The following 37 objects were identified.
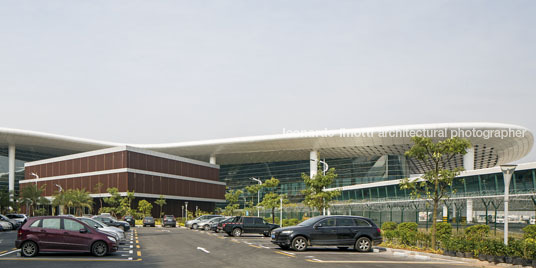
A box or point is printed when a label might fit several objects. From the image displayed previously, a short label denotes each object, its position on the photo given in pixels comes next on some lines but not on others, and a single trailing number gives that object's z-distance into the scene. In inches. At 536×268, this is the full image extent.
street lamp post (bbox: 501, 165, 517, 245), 796.1
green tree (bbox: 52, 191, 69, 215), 3166.8
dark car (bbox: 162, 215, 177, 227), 2442.2
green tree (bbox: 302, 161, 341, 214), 1681.8
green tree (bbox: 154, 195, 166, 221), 3363.7
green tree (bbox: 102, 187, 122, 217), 3117.6
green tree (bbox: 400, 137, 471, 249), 992.2
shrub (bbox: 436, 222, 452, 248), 1178.6
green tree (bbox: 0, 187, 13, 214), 3029.5
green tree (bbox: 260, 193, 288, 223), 2355.6
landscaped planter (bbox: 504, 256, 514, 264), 717.3
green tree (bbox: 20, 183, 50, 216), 3309.5
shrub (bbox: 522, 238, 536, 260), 690.8
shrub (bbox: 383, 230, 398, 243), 1093.9
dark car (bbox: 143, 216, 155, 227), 2449.6
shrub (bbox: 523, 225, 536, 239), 943.9
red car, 755.4
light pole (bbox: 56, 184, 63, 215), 3472.9
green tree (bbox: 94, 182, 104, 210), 3300.0
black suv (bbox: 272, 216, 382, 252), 943.7
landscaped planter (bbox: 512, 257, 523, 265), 705.5
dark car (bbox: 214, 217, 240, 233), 1540.0
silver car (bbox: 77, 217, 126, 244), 1072.5
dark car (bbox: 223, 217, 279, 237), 1482.5
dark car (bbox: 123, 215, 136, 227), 2413.9
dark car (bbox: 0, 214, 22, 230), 1849.8
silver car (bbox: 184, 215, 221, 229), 2121.1
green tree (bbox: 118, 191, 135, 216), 3070.9
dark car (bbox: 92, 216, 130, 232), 1696.6
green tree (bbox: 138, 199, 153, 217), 3129.9
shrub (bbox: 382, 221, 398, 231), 1394.3
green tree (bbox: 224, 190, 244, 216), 3440.2
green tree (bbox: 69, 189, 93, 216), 3146.2
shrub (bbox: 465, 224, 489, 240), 1076.6
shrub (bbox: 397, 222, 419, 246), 1025.5
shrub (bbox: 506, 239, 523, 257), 711.7
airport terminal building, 3176.7
